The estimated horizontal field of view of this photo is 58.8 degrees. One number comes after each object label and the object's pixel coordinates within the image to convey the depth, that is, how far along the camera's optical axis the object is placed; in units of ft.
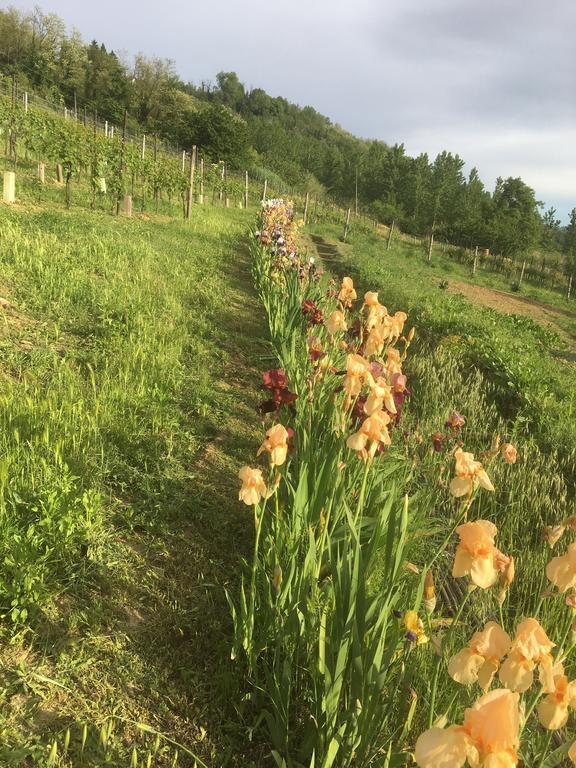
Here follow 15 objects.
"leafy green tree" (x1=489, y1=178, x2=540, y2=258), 124.47
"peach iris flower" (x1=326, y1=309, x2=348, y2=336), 9.38
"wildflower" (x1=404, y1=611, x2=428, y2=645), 4.79
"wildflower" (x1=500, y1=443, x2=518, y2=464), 6.52
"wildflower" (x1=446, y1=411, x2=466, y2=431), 7.30
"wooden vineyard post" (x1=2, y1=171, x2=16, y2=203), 32.14
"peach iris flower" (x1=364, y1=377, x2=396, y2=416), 5.86
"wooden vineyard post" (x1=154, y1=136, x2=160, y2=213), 53.16
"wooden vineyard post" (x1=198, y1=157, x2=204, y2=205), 70.50
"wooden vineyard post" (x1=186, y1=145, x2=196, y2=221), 46.28
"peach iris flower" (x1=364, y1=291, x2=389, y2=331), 8.99
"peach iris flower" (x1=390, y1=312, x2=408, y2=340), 9.22
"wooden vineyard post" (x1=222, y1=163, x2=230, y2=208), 83.41
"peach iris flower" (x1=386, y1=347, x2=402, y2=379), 8.30
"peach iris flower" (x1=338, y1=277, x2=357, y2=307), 12.25
